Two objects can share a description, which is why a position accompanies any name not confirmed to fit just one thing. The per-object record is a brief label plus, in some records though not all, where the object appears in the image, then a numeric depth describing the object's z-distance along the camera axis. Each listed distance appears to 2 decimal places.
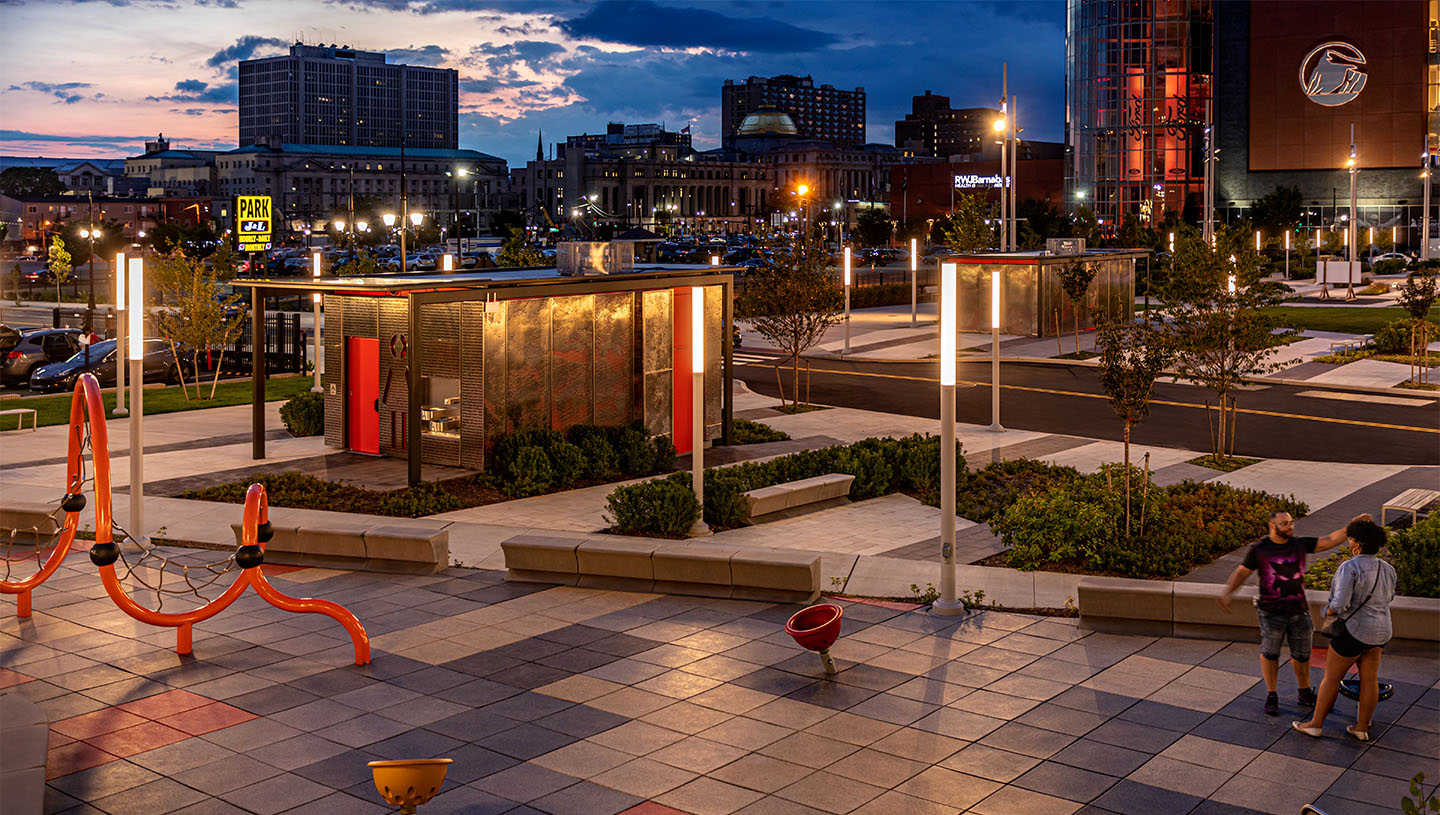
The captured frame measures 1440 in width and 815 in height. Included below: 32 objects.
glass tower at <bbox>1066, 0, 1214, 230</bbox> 115.19
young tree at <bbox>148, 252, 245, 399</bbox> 33.62
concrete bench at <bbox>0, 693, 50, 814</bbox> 9.26
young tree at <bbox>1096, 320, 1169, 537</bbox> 18.08
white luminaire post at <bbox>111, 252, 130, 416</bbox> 19.23
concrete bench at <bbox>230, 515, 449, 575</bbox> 16.75
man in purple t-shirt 11.41
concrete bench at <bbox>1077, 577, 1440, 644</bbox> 13.69
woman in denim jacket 10.71
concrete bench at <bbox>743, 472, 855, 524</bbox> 20.20
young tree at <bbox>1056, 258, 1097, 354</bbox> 41.53
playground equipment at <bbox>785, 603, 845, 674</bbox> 12.19
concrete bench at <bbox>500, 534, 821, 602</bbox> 15.23
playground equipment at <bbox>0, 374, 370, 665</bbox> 12.99
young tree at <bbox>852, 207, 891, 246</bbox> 131.00
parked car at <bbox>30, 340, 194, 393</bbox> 36.75
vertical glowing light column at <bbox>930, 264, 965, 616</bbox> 14.85
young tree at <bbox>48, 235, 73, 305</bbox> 69.38
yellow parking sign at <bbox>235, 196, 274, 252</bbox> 80.94
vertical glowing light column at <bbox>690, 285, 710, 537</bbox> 18.89
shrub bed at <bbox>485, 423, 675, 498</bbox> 22.56
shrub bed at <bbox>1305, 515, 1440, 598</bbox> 14.52
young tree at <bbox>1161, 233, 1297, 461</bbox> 24.08
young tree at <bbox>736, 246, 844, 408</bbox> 31.66
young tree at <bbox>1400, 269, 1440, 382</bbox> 35.06
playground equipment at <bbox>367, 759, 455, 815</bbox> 8.30
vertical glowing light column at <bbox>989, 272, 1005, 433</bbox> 27.55
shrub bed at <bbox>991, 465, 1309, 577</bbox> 16.75
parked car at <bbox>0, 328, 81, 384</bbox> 41.84
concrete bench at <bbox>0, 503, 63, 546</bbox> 18.81
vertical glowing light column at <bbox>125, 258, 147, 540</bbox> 17.69
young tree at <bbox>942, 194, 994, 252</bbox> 61.34
